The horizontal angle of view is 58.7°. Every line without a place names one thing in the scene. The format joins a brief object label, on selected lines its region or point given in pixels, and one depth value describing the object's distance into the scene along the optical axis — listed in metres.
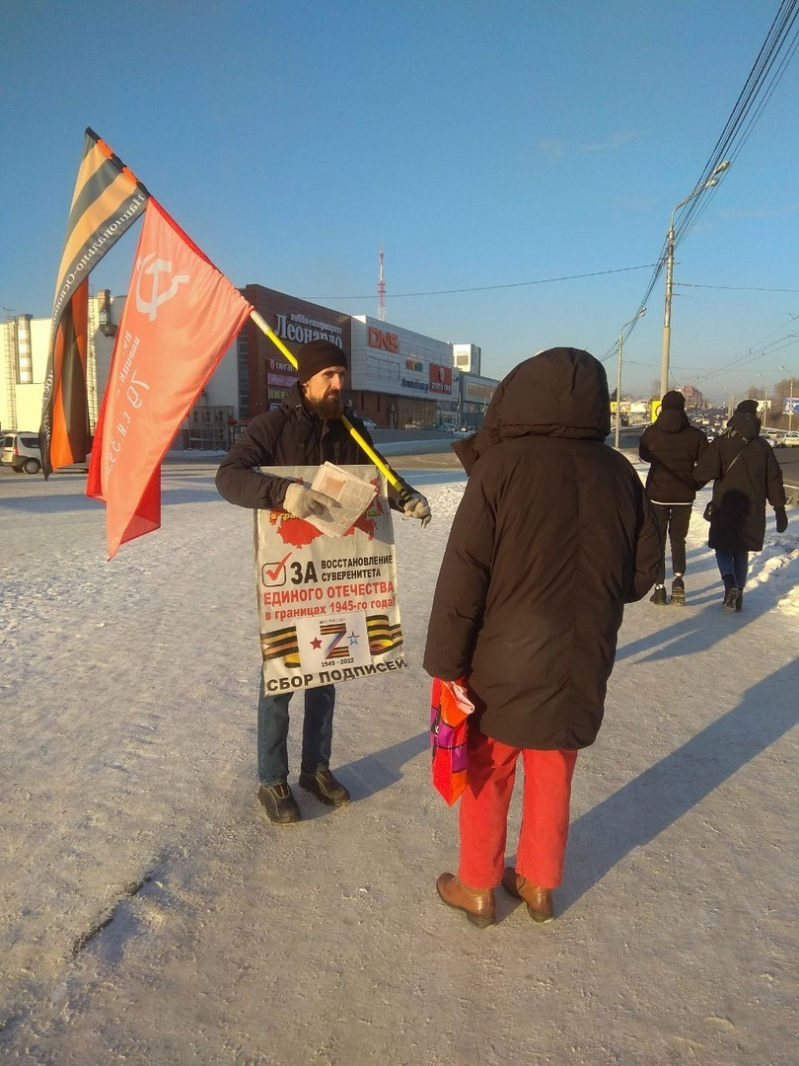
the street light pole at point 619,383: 44.69
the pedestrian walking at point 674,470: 6.68
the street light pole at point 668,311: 20.72
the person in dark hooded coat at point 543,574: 2.19
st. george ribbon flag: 3.39
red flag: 3.15
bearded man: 2.80
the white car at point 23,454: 25.73
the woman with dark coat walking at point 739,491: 6.45
